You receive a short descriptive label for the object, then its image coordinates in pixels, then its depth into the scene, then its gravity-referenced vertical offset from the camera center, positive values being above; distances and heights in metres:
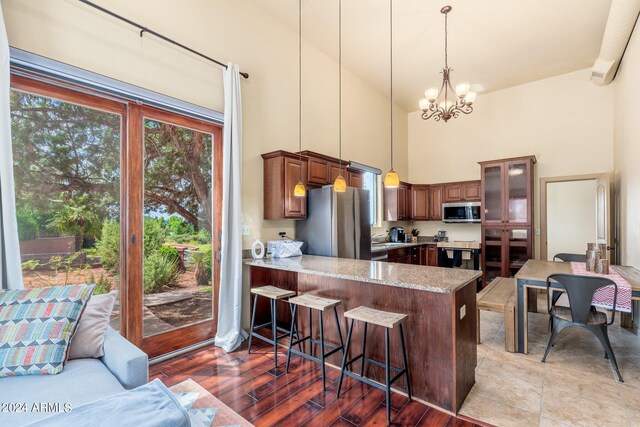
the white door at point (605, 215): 4.62 -0.03
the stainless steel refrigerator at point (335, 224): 3.71 -0.11
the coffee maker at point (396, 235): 6.31 -0.43
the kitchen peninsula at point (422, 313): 2.10 -0.74
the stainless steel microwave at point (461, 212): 5.96 +0.04
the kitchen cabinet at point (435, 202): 6.55 +0.27
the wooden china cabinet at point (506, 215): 5.32 -0.02
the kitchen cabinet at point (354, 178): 4.73 +0.59
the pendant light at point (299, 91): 4.30 +1.78
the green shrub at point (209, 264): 3.30 -0.53
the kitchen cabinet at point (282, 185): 3.61 +0.38
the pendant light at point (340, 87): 3.33 +2.14
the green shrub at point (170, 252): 2.96 -0.35
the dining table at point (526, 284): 2.88 -0.68
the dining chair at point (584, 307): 2.51 -0.81
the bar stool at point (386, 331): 2.03 -0.83
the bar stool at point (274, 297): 2.80 -0.79
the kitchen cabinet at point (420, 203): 6.71 +0.26
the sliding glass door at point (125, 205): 2.28 +0.10
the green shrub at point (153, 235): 2.86 -0.18
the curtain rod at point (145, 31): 2.40 +1.66
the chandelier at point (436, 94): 3.71 +1.53
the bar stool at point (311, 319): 2.43 -0.91
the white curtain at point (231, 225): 3.17 -0.10
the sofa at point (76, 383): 1.33 -0.83
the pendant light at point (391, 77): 2.90 +2.49
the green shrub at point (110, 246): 2.59 -0.25
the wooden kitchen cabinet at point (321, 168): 3.96 +0.65
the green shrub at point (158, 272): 2.87 -0.54
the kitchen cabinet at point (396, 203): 6.12 +0.24
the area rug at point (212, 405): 1.96 -1.34
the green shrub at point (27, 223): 2.20 -0.04
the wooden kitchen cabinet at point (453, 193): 6.27 +0.45
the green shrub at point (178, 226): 3.02 -0.10
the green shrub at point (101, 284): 2.53 -0.58
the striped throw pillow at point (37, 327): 1.57 -0.60
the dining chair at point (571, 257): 3.95 -0.59
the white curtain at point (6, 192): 1.96 +0.17
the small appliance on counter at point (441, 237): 6.59 -0.50
